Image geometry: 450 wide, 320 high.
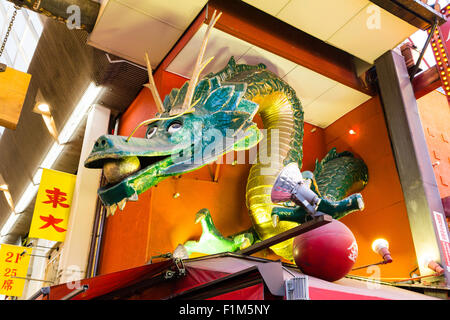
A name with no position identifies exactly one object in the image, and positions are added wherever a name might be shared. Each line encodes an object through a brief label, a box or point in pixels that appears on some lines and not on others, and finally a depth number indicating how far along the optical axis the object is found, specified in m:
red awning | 2.32
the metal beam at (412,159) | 3.92
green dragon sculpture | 2.79
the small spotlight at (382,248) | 3.40
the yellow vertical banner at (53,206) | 5.18
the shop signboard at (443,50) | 4.34
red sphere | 2.72
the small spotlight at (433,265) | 3.68
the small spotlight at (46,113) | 6.22
